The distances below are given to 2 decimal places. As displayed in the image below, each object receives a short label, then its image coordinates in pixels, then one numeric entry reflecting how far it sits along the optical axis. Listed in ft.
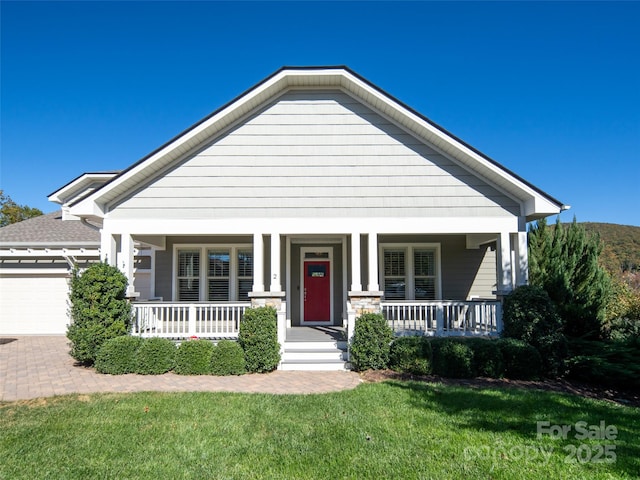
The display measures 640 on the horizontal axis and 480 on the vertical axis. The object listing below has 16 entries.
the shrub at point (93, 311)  28.45
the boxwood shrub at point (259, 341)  27.78
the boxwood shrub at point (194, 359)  27.63
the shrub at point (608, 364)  24.18
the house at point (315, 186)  30.96
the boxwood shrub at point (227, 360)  27.53
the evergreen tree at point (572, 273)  37.27
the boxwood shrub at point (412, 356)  27.02
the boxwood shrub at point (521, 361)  26.27
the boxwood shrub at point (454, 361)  26.45
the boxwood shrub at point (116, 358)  27.43
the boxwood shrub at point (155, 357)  27.58
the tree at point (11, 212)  107.70
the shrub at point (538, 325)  26.84
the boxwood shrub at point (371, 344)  27.91
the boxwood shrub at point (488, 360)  26.45
